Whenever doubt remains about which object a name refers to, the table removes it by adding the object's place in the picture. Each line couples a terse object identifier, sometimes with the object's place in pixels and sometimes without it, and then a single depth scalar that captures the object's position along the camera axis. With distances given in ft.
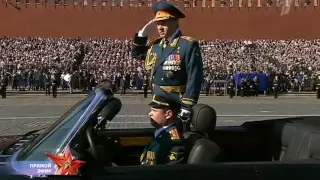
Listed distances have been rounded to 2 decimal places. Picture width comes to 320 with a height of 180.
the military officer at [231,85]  86.33
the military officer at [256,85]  89.15
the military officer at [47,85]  88.43
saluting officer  14.74
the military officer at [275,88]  85.32
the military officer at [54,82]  81.71
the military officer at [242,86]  88.07
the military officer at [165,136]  11.16
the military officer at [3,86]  81.04
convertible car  9.86
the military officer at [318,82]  83.75
